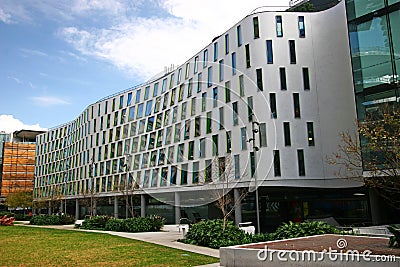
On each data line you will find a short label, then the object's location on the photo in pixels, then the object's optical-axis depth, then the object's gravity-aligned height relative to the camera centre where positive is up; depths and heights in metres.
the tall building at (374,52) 25.59 +9.64
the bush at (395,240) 11.44 -1.27
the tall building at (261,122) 33.84 +7.44
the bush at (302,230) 16.70 -1.32
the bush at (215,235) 19.12 -1.74
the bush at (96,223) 36.70 -1.78
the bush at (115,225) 32.96 -1.85
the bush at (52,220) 45.31 -1.70
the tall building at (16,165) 98.62 +10.38
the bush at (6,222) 42.03 -1.68
